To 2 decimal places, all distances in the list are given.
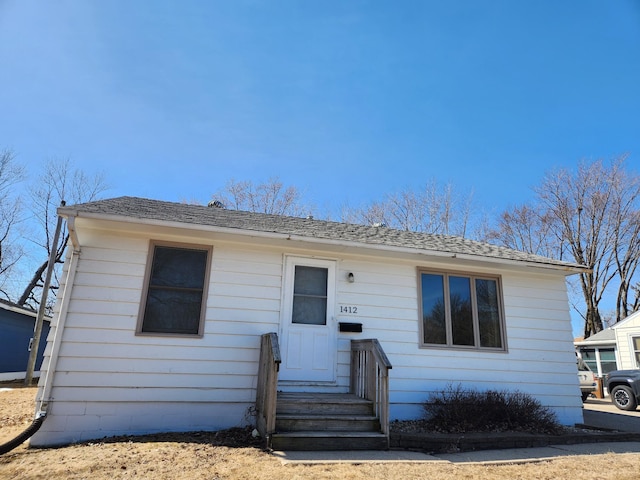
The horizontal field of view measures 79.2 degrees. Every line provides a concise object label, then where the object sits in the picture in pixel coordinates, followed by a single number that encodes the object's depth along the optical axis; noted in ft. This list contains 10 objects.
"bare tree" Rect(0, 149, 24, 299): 65.36
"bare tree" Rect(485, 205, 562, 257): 71.36
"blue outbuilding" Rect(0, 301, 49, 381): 41.60
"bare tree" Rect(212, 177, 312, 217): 69.36
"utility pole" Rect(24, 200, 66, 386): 35.81
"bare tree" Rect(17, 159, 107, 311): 69.92
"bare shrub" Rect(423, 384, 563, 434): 19.03
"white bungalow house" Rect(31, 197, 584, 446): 17.83
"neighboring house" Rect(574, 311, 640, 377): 51.21
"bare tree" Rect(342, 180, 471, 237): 69.32
